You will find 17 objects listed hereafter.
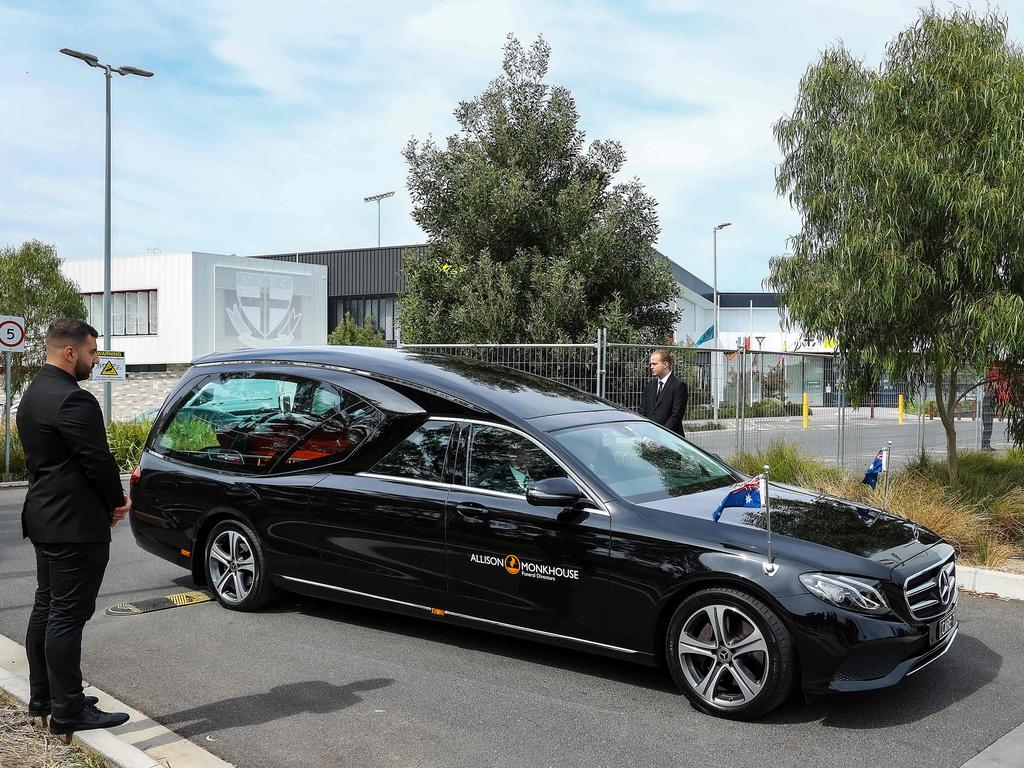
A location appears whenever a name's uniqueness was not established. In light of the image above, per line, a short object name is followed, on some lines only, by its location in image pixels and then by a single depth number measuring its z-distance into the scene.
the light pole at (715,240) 52.66
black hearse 4.77
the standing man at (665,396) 10.43
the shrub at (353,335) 45.06
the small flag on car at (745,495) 5.26
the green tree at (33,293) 24.44
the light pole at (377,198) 80.81
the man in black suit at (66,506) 4.27
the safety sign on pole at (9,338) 15.08
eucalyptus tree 9.03
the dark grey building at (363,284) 55.72
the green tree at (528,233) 17.52
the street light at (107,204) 23.89
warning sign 19.66
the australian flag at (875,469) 7.35
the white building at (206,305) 49.12
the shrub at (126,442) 16.80
